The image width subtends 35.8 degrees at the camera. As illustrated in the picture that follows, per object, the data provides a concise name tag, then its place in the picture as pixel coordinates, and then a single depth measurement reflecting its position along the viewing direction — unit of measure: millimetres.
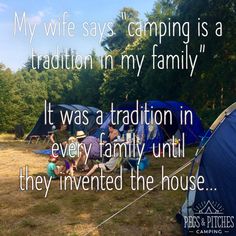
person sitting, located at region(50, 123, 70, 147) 12273
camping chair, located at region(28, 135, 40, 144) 18156
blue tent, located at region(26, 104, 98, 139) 18125
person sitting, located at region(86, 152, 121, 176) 8320
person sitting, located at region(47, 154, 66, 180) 8703
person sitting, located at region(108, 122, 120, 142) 9727
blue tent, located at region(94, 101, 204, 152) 12438
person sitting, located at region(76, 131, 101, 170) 9367
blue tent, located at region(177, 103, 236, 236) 4797
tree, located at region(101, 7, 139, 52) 47031
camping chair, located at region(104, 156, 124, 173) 8395
